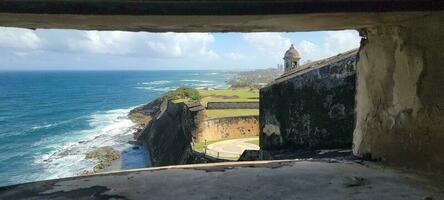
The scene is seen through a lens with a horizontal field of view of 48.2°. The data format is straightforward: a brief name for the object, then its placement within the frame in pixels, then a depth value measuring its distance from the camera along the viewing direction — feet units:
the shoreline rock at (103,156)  114.03
